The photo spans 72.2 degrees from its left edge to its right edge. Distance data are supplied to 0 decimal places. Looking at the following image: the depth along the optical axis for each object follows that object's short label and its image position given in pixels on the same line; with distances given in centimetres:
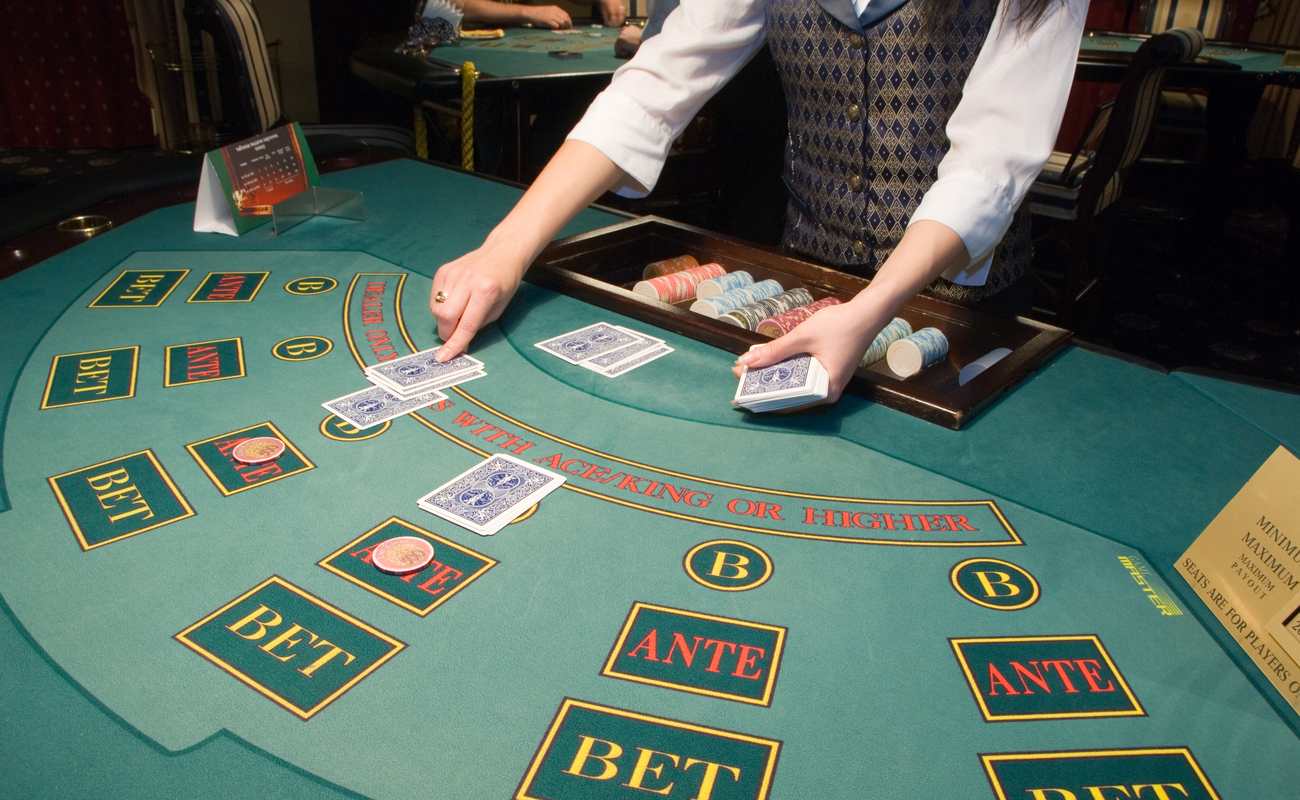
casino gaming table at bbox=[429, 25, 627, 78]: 321
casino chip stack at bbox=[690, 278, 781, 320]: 144
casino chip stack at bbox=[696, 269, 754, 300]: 154
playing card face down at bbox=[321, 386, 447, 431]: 113
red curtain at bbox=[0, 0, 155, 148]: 500
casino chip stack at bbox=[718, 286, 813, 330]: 141
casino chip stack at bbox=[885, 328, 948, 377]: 133
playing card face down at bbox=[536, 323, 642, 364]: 131
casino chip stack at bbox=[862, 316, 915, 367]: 137
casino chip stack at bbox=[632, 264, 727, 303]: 154
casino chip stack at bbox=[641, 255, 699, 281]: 166
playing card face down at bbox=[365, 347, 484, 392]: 122
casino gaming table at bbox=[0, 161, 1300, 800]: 68
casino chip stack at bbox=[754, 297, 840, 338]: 138
